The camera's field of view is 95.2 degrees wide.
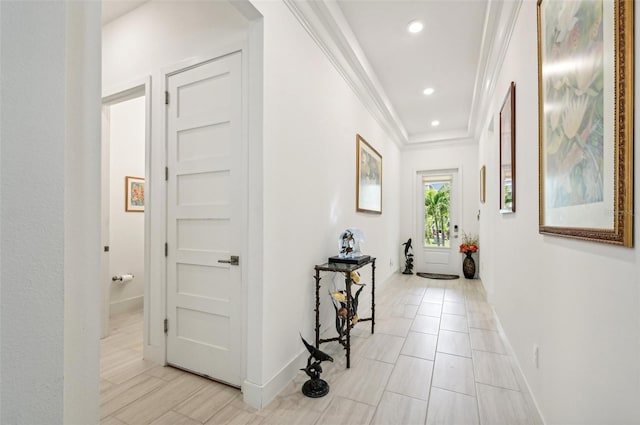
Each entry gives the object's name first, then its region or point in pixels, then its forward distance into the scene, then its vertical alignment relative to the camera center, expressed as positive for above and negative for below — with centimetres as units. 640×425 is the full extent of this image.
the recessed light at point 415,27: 273 +178
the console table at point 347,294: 229 -65
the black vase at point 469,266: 541 -99
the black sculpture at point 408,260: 596 -96
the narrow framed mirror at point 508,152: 221 +51
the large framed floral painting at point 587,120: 83 +34
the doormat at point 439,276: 559 -123
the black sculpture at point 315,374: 192 -108
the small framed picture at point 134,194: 362 +22
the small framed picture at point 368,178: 357 +47
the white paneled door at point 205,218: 203 -4
